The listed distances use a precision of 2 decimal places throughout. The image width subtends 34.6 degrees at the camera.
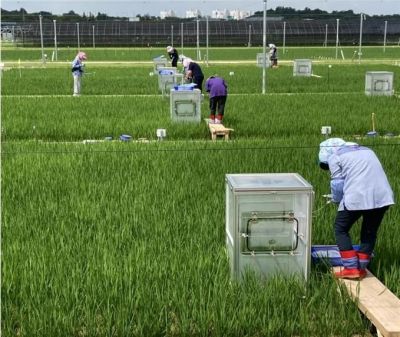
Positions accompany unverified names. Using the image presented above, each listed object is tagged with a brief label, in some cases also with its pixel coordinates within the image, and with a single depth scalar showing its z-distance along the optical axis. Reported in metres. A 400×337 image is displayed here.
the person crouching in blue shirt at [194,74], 14.41
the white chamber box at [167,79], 15.51
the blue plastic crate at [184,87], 11.67
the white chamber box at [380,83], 15.74
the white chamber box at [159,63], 21.49
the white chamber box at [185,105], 11.23
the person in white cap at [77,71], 16.72
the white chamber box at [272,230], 3.97
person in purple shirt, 11.53
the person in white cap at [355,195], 3.99
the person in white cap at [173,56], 20.86
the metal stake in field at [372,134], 9.84
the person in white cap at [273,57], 30.24
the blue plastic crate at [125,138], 9.73
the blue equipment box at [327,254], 4.34
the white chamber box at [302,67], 23.58
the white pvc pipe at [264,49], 17.08
